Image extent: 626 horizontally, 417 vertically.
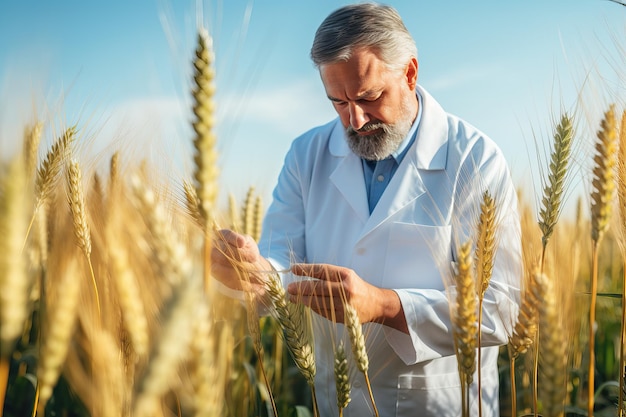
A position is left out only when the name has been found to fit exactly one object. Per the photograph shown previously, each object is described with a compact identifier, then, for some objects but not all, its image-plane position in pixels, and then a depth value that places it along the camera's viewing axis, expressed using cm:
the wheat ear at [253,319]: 139
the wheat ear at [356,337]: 117
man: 180
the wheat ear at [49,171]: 131
